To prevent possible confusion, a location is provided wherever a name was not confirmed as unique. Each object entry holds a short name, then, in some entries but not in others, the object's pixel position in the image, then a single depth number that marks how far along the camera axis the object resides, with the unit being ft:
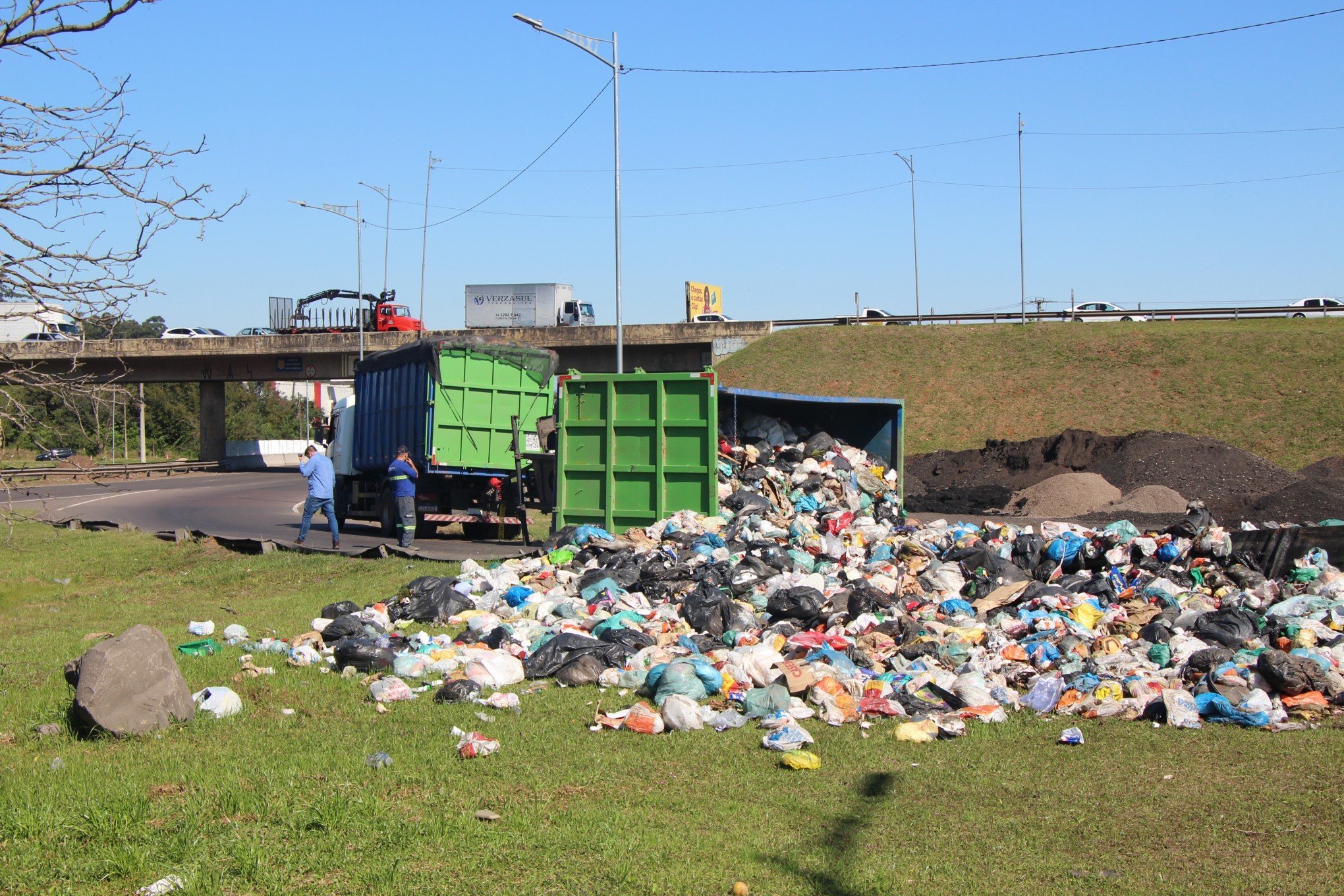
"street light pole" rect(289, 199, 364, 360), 135.95
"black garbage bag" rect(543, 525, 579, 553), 40.88
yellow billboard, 181.06
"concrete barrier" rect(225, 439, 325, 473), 169.58
